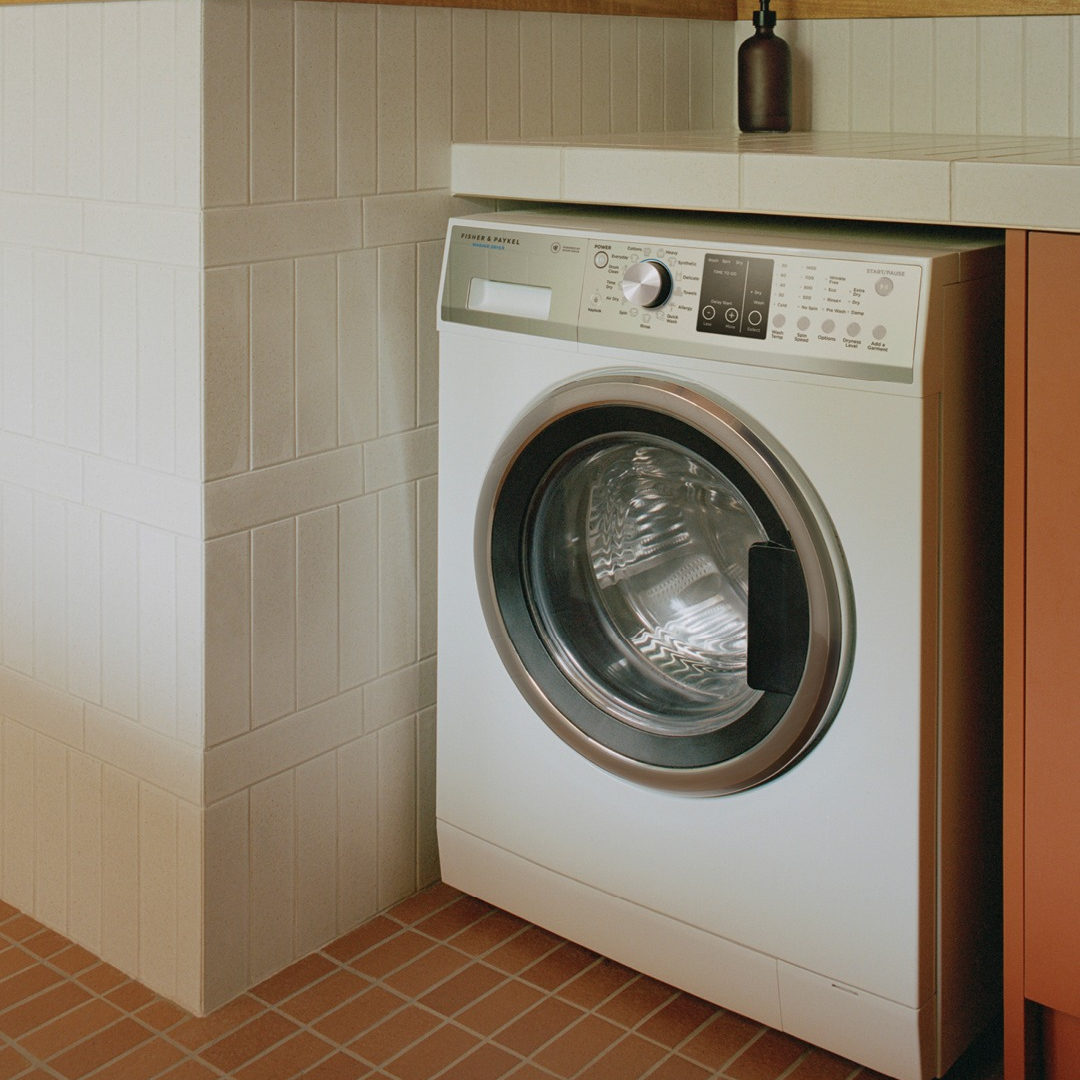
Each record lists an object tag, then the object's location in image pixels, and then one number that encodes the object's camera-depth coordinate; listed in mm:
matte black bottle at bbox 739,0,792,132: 2170
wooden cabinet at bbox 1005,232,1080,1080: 1392
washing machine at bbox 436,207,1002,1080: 1474
